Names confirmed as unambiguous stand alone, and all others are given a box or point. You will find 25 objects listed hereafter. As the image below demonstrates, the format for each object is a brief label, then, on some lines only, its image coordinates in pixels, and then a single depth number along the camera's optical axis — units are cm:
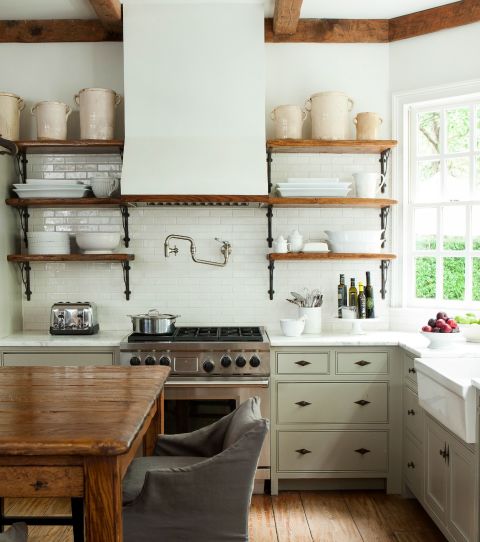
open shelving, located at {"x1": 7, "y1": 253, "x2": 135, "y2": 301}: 439
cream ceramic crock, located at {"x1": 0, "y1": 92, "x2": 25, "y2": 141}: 441
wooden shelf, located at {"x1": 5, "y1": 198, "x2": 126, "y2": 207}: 438
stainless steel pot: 411
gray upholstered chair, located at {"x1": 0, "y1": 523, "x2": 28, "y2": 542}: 177
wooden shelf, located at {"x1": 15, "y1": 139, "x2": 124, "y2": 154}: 435
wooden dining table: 174
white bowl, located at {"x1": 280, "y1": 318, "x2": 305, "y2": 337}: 423
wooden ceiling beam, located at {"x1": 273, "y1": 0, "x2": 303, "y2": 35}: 404
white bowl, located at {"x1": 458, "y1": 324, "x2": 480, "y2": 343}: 394
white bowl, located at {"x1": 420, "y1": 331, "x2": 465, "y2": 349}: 371
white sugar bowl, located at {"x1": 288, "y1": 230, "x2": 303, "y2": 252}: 446
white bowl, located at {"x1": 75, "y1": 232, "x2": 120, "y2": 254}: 441
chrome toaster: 433
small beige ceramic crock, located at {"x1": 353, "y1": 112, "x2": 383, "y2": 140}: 441
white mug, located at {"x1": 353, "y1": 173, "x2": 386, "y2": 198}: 442
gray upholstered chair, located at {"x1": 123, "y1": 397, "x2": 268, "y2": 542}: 198
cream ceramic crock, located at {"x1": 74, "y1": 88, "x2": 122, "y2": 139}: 438
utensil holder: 446
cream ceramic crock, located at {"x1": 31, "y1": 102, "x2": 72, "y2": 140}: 440
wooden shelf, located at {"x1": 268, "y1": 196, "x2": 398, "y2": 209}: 432
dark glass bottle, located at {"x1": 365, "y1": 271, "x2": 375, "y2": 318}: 443
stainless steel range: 394
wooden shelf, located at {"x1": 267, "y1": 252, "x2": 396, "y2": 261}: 436
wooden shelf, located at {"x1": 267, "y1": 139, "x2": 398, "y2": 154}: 433
